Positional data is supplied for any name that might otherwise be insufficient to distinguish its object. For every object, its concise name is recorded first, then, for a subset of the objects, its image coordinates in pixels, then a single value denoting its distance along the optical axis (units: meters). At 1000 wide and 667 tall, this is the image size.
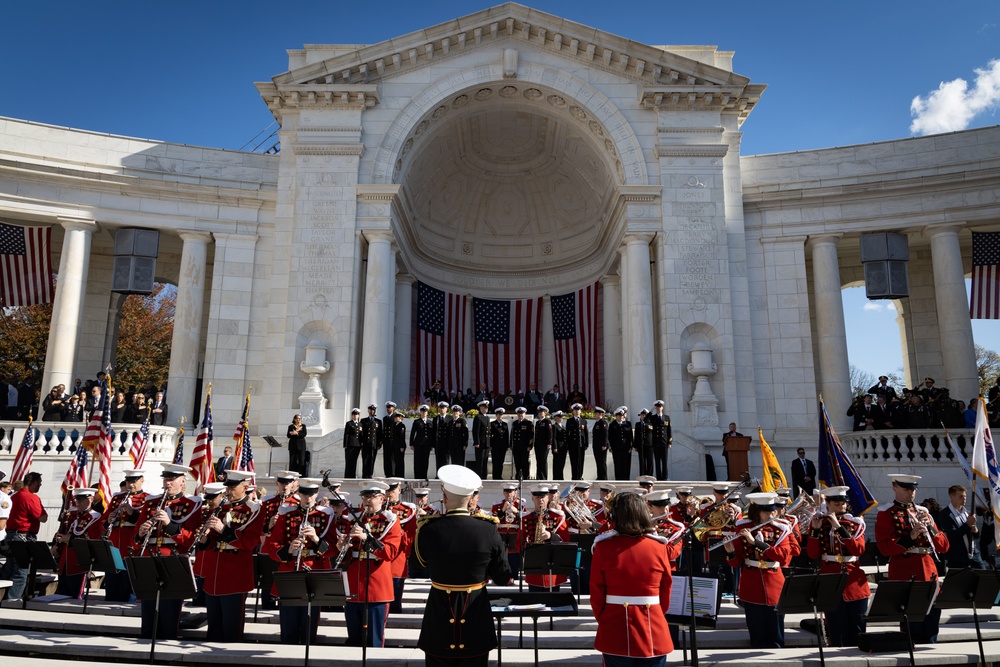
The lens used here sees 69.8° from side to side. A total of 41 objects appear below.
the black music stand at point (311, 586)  8.22
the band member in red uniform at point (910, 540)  9.53
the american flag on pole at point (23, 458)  17.23
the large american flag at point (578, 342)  30.72
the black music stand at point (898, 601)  8.63
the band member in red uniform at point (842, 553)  9.13
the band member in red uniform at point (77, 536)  12.48
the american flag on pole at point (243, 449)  17.47
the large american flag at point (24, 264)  26.34
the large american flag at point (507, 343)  32.12
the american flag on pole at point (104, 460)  15.64
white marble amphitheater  25.27
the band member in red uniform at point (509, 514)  12.82
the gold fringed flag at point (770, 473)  15.30
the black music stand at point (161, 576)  8.65
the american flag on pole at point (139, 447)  19.58
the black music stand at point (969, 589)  8.97
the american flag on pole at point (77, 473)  15.92
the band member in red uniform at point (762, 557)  8.88
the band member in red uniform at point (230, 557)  9.01
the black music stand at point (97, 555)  11.02
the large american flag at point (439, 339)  30.73
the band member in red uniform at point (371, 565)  8.83
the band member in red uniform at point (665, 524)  7.23
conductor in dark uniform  5.76
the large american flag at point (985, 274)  26.39
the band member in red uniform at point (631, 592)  5.61
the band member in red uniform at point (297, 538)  9.09
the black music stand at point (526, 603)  6.41
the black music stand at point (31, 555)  11.90
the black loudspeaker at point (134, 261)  26.66
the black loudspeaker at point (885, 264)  26.61
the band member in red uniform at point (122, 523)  11.09
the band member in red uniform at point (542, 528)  11.97
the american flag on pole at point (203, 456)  16.98
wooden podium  22.20
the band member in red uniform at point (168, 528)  9.41
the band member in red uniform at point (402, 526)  9.91
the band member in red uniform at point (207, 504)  9.12
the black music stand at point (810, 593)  8.20
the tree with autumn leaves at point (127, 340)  37.66
